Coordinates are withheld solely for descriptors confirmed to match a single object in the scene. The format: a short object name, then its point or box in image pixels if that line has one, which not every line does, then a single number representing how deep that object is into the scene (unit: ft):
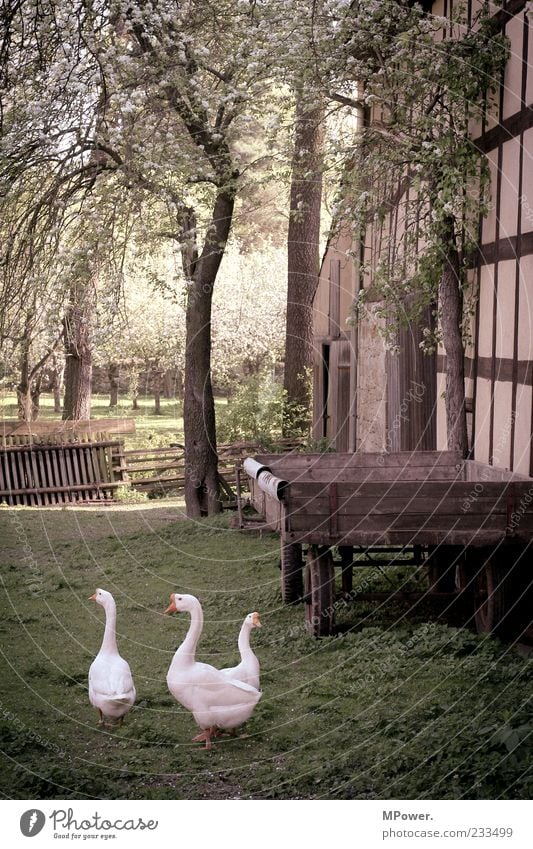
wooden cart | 26.99
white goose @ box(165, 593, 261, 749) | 21.65
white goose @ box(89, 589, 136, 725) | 22.30
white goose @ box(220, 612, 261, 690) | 22.11
